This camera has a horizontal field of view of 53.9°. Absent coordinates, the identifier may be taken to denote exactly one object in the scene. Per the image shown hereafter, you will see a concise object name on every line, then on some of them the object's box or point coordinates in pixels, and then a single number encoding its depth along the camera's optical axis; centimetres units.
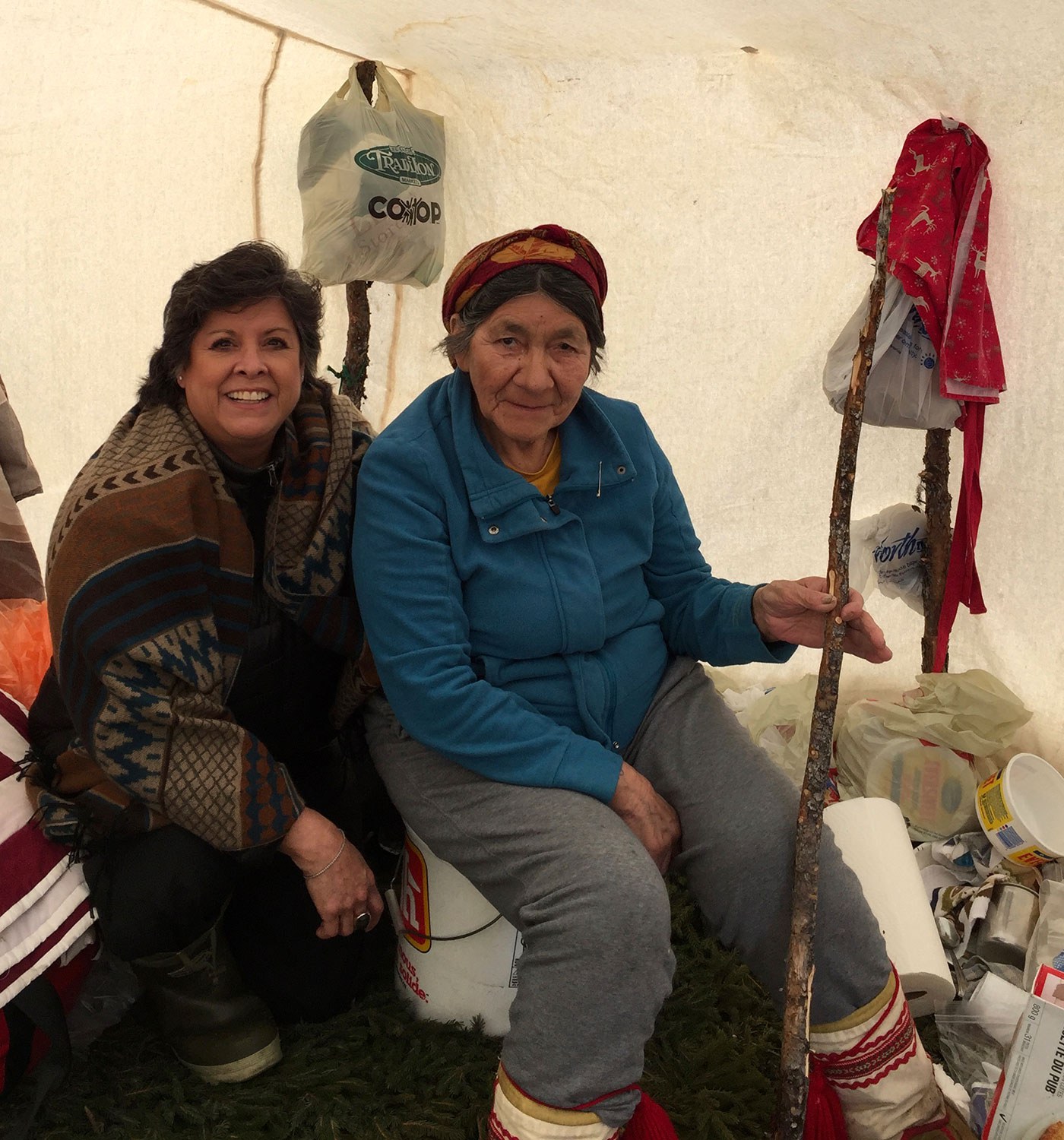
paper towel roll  178
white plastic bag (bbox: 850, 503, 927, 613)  257
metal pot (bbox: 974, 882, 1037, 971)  199
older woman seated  134
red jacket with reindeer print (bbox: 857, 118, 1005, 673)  219
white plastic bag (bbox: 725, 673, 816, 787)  255
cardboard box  131
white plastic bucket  170
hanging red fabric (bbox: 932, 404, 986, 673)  231
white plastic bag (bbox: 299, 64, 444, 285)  269
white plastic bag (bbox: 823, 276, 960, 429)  224
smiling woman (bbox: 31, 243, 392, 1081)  150
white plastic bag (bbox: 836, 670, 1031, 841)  235
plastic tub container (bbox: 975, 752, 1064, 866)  212
